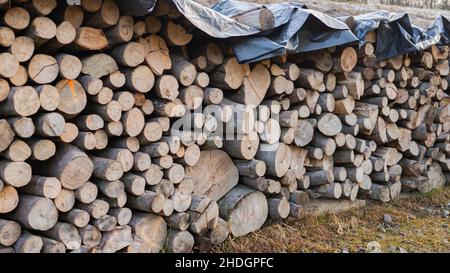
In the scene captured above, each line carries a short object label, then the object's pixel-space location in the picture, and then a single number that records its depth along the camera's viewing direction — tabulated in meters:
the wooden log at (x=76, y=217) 2.82
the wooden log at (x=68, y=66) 2.73
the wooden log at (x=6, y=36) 2.46
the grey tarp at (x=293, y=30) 3.29
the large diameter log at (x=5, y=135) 2.47
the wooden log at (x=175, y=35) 3.26
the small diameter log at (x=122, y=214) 3.07
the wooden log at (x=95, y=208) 2.91
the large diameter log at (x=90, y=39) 2.81
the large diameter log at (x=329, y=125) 4.33
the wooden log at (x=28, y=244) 2.61
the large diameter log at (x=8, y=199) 2.55
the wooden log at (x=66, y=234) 2.76
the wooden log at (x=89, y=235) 2.88
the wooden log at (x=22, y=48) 2.53
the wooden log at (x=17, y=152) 2.53
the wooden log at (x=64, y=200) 2.76
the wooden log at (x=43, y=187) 2.66
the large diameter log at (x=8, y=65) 2.47
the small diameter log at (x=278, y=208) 4.00
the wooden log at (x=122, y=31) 2.95
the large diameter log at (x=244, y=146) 3.68
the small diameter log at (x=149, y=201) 3.14
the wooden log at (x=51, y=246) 2.71
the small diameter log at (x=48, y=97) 2.61
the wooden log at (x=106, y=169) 2.94
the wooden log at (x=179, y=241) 3.30
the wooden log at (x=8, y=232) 2.56
